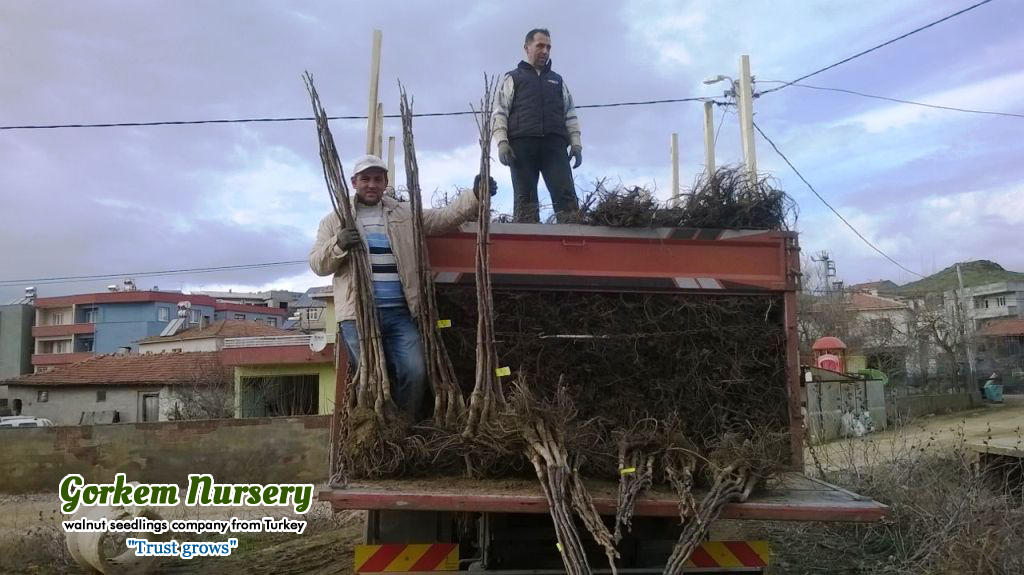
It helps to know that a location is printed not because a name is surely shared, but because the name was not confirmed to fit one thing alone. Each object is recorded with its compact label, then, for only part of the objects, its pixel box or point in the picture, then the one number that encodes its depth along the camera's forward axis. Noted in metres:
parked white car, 25.94
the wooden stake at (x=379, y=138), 5.47
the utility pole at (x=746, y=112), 6.59
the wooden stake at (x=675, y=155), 6.45
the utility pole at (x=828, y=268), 38.56
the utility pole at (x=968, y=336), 25.39
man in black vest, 5.21
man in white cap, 3.51
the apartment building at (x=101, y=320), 53.66
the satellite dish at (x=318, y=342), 14.65
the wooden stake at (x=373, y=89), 5.27
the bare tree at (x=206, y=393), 24.72
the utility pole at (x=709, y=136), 6.50
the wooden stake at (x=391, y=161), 6.04
